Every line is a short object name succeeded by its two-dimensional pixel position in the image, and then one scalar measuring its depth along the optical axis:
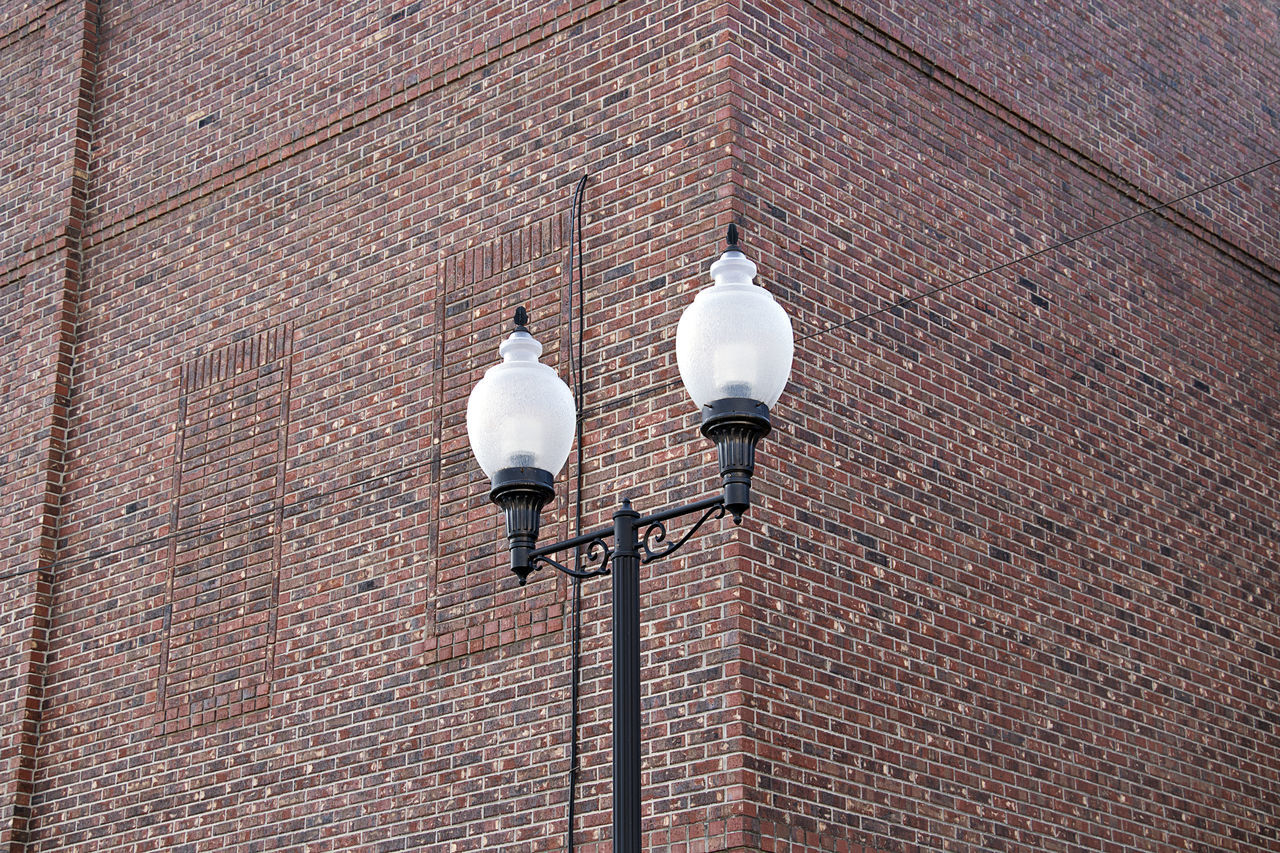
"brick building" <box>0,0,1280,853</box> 9.38
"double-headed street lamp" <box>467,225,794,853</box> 6.18
